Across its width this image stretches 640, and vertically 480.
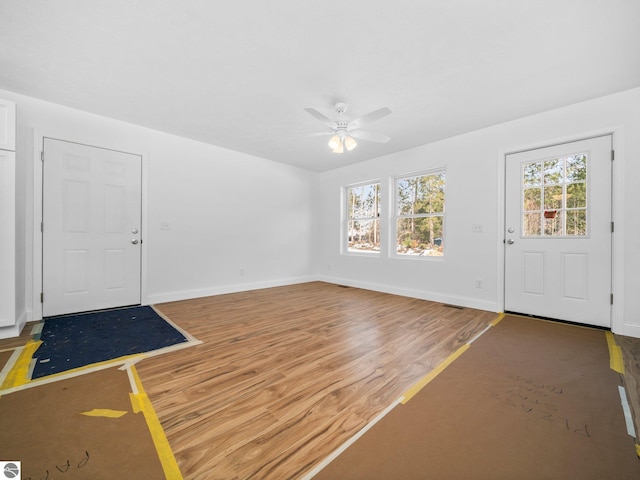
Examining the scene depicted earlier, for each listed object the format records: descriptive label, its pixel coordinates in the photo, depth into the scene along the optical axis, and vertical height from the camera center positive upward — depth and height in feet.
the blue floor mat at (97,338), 7.17 -3.26
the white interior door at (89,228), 10.81 +0.41
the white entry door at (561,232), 9.79 +0.35
